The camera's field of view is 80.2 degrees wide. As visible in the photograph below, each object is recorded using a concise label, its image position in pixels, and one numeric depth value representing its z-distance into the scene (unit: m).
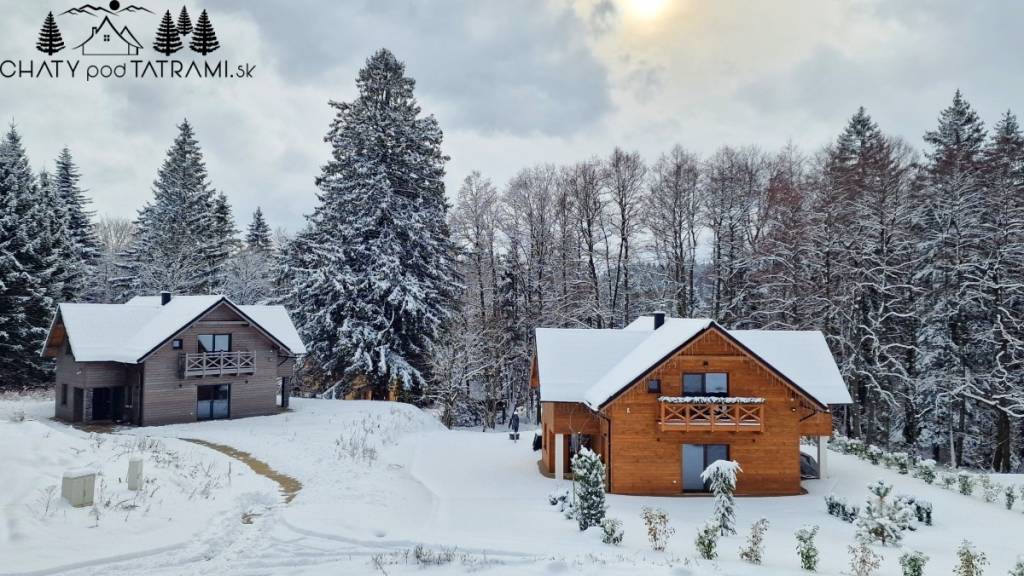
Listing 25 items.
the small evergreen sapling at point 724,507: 14.40
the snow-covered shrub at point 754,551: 11.21
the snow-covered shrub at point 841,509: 17.14
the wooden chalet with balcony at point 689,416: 19.78
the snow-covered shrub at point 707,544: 11.23
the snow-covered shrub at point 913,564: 10.72
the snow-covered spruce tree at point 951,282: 27.16
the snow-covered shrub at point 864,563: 10.42
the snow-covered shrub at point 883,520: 14.64
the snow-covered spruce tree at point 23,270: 35.78
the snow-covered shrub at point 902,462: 23.56
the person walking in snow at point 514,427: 28.77
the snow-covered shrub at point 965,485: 20.70
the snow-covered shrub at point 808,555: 11.00
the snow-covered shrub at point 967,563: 10.58
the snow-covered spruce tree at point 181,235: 44.34
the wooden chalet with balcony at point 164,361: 27.88
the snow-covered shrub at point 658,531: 12.13
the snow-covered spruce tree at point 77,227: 41.97
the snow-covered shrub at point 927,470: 21.95
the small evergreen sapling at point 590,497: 13.85
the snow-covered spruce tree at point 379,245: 34.50
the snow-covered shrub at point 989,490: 19.87
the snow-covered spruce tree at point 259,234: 63.00
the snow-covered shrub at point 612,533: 12.22
